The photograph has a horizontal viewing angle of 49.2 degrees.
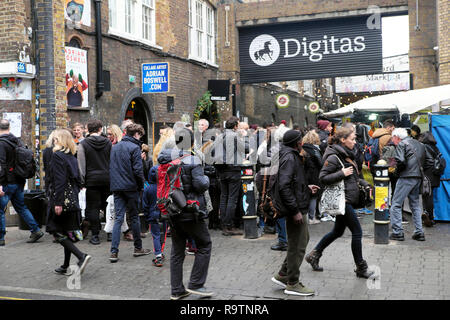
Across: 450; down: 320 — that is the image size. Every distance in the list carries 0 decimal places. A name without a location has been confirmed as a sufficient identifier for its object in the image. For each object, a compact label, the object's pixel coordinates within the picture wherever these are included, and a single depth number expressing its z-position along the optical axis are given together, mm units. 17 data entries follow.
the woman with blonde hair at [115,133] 8539
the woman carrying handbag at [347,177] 5867
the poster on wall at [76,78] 11234
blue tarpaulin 9523
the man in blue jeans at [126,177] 7062
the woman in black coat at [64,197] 6250
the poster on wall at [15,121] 10102
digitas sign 19734
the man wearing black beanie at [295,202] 5219
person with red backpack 5156
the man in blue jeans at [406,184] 7996
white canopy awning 10820
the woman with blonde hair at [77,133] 8883
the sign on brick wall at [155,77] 13148
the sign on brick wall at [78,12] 11266
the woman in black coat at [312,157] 8809
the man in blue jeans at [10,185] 8172
